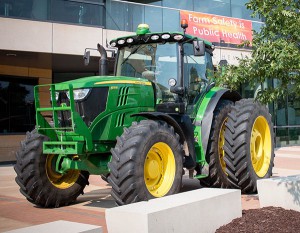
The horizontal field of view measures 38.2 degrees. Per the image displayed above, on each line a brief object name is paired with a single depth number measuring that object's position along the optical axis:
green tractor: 6.47
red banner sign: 18.27
